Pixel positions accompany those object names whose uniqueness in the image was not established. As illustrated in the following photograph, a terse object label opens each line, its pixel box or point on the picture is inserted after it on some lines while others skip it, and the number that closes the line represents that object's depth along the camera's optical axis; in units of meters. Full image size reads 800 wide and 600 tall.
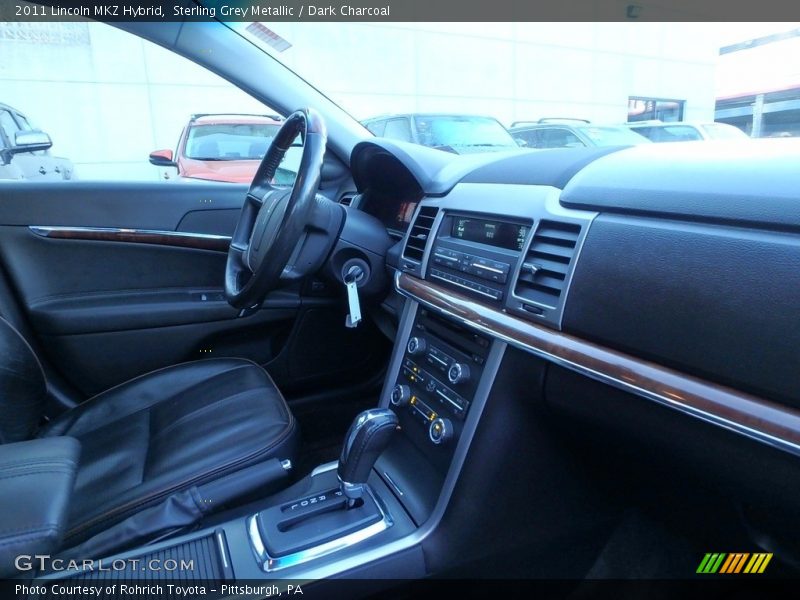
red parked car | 2.29
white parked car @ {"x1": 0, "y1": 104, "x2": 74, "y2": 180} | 2.04
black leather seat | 1.20
